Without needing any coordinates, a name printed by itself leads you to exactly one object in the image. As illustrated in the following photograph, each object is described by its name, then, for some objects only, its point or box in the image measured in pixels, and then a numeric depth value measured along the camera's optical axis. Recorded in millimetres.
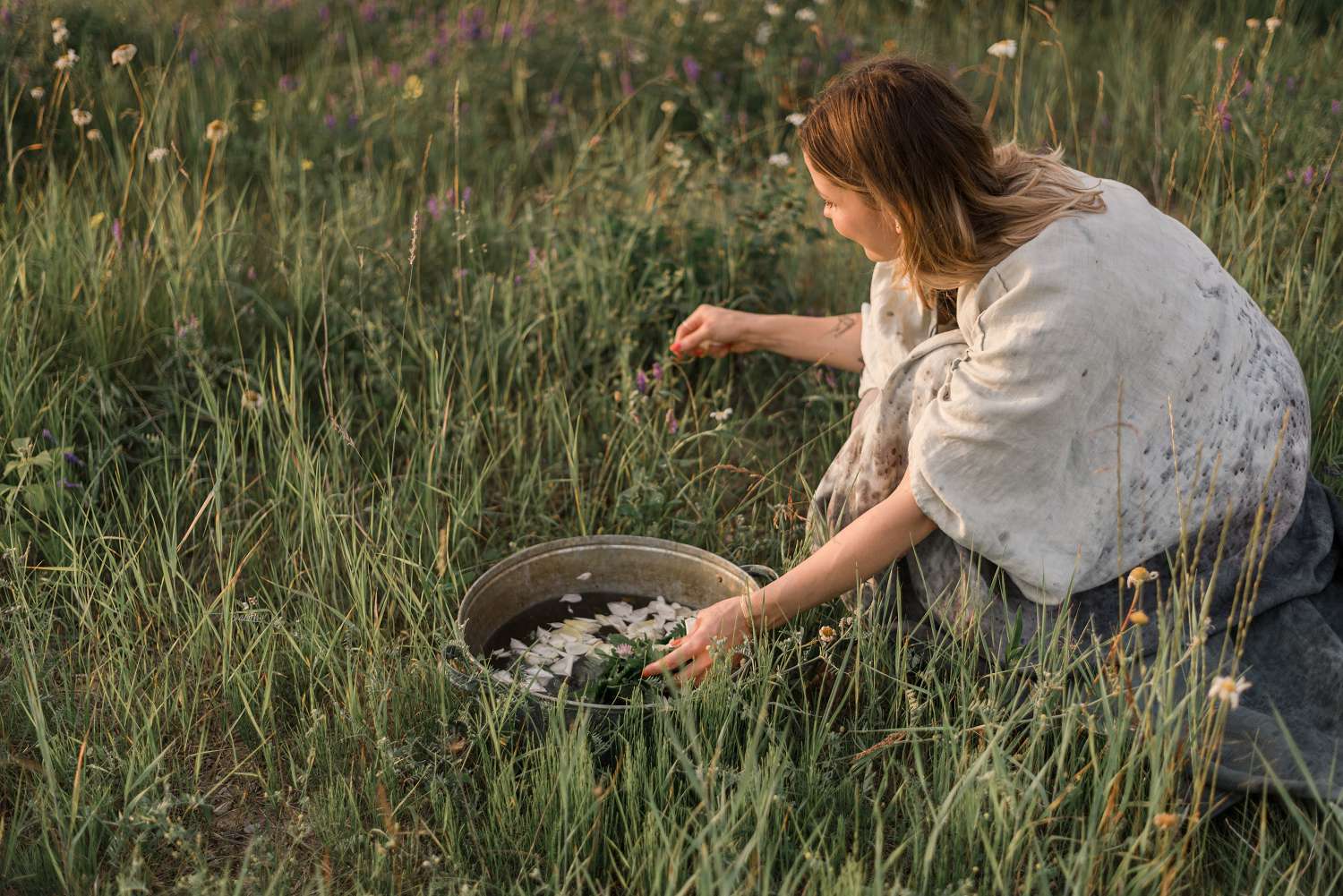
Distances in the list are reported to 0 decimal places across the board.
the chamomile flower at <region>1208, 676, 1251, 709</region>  1432
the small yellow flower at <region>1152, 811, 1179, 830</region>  1568
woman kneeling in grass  1943
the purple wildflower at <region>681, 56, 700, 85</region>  4223
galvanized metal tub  2270
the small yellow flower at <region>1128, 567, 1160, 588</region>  1709
